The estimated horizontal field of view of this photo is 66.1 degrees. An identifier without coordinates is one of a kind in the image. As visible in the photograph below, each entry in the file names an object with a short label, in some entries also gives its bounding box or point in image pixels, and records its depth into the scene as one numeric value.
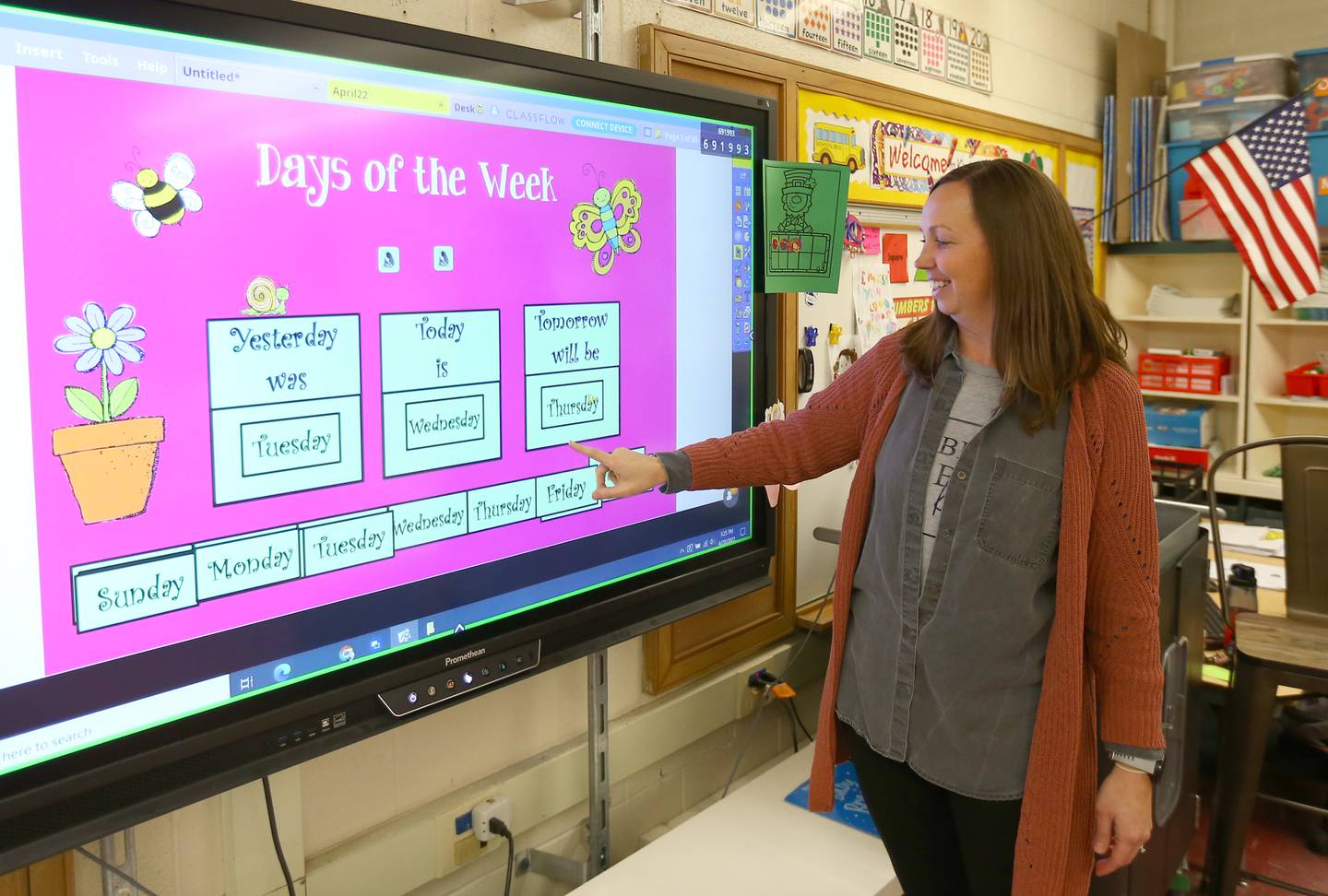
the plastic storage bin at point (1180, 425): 4.03
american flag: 3.05
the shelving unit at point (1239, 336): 3.92
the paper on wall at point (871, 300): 2.76
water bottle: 2.49
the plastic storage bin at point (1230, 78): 3.75
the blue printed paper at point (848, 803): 2.03
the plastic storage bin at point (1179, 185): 3.94
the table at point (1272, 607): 2.40
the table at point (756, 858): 1.81
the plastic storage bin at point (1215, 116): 3.79
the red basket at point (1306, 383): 3.78
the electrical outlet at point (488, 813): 1.87
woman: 1.37
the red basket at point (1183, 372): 4.03
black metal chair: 2.10
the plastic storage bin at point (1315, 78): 3.64
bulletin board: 2.56
